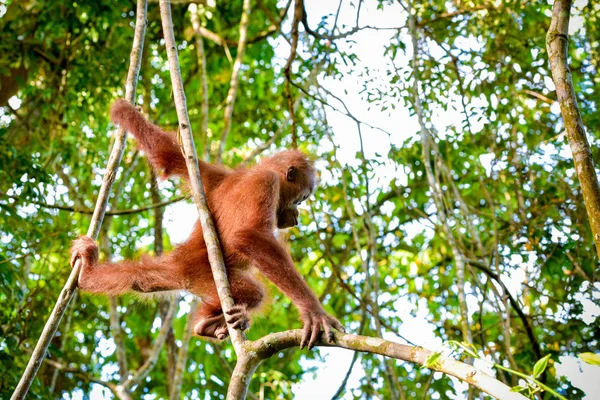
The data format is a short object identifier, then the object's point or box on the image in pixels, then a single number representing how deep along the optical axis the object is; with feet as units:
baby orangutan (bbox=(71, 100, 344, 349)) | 22.56
